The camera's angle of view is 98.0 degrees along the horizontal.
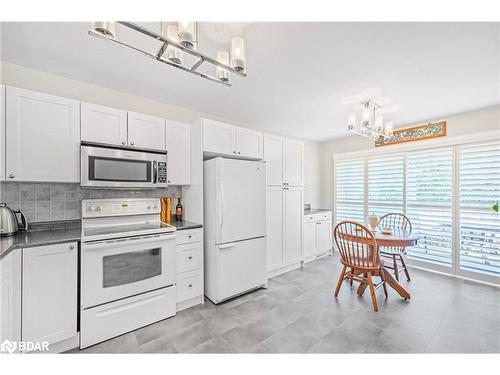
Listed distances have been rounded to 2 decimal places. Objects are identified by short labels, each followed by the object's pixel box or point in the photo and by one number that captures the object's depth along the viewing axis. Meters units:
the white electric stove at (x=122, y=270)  1.83
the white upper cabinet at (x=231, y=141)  2.64
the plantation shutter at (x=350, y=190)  4.48
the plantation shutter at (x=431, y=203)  3.39
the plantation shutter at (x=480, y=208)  2.97
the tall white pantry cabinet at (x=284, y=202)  3.25
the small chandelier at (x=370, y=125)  2.65
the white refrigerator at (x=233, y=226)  2.50
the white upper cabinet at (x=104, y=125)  2.16
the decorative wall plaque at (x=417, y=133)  3.48
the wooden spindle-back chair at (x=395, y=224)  3.24
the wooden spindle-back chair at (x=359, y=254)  2.40
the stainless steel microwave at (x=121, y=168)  2.09
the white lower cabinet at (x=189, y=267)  2.38
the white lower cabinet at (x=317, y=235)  3.88
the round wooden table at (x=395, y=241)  2.42
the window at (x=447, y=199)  3.02
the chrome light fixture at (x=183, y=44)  1.07
